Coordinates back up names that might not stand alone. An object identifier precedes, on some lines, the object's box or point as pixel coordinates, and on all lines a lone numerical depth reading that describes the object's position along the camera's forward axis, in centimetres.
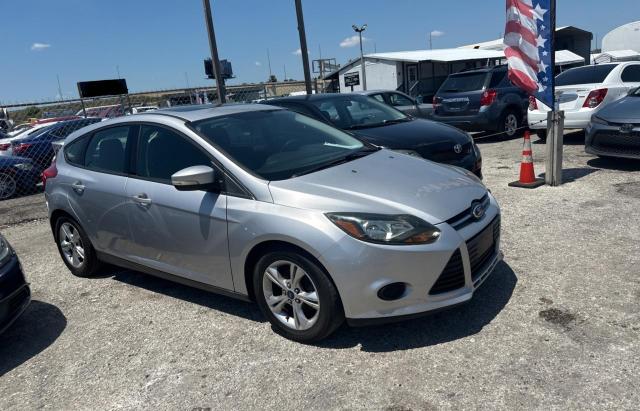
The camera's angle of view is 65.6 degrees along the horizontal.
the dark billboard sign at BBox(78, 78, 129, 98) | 1330
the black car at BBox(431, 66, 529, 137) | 1088
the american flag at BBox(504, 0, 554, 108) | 620
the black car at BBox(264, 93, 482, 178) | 603
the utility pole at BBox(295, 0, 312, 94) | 1395
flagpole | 643
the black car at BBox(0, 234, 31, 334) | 346
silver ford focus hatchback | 293
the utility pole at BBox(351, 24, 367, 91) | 3051
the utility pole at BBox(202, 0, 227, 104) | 1230
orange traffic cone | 661
